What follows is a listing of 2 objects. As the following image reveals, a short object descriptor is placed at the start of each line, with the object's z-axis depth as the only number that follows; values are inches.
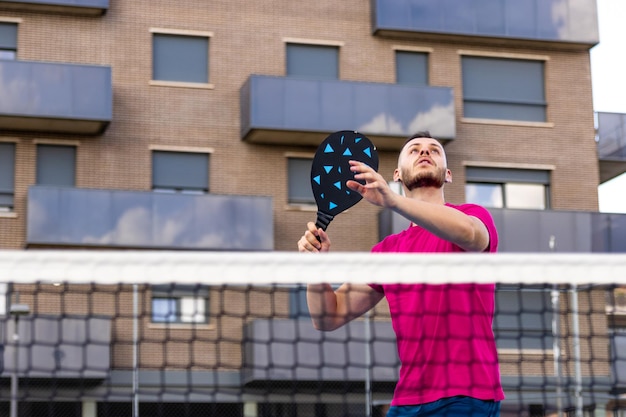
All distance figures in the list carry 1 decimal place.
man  180.4
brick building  1061.1
